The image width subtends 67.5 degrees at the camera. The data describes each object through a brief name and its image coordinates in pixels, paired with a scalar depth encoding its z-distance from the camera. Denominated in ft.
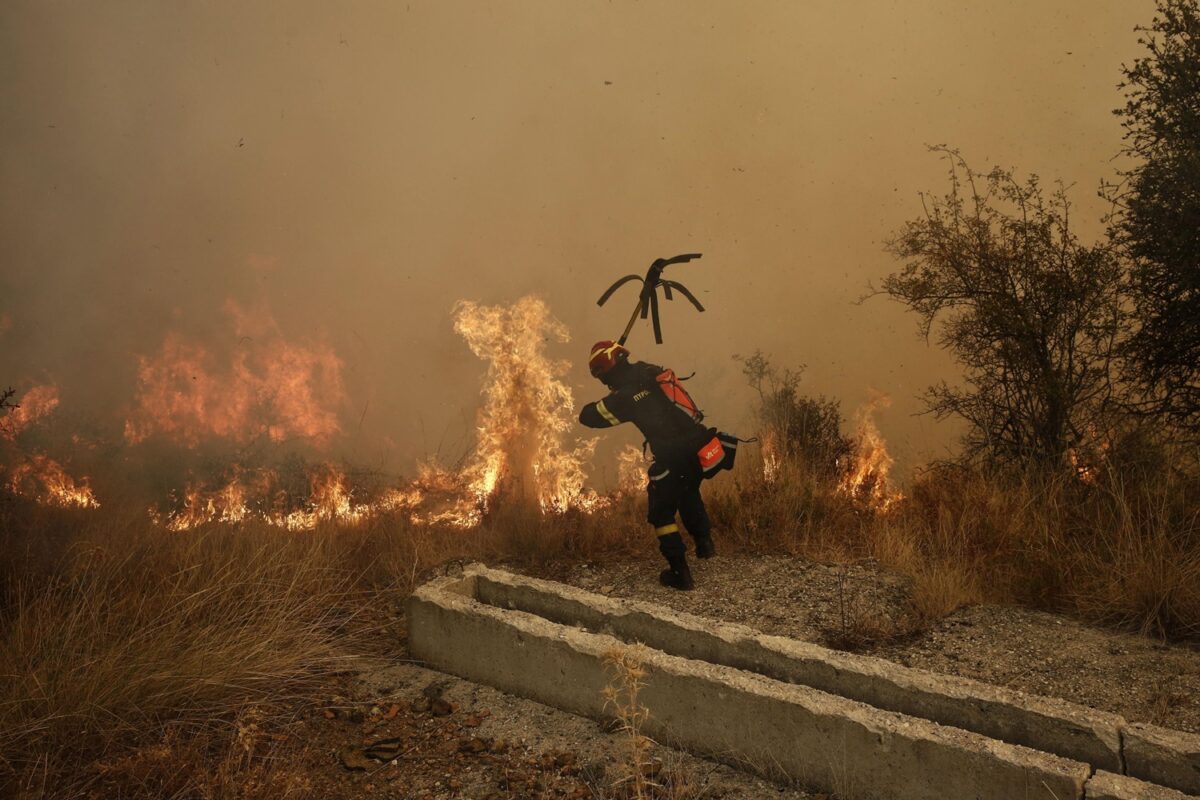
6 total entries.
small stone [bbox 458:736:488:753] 13.42
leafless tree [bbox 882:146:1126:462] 24.25
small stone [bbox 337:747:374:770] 13.06
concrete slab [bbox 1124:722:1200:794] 10.35
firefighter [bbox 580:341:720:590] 19.66
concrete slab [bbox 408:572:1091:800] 10.40
